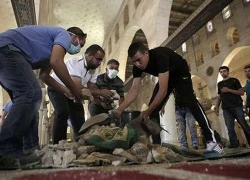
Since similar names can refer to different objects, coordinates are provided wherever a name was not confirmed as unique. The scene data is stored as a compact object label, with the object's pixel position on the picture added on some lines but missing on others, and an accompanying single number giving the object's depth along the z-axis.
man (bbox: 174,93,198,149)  3.28
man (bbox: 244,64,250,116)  3.32
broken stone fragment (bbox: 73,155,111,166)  1.38
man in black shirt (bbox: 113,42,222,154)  1.91
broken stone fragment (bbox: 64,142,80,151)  1.71
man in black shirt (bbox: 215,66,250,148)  3.14
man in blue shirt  1.41
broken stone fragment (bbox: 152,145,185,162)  1.57
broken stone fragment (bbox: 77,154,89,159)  1.59
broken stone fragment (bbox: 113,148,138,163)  1.50
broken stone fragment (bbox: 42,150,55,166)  1.58
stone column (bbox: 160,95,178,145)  4.65
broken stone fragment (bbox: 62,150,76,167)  1.53
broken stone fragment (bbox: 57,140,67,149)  1.76
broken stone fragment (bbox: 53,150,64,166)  1.56
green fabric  1.67
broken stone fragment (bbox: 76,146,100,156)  1.66
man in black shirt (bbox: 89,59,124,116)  2.79
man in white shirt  2.29
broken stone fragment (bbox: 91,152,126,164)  1.48
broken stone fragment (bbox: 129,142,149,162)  1.63
